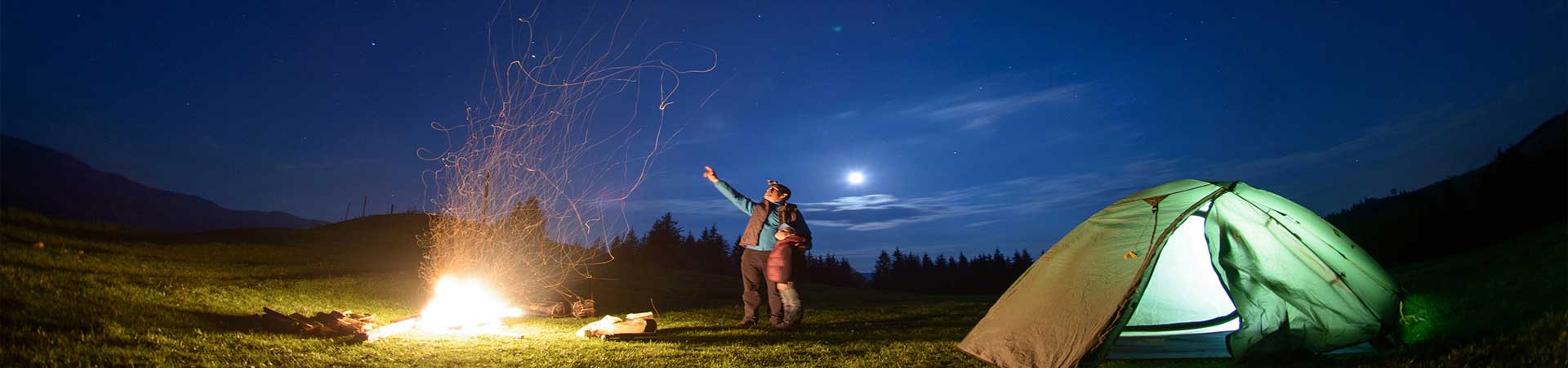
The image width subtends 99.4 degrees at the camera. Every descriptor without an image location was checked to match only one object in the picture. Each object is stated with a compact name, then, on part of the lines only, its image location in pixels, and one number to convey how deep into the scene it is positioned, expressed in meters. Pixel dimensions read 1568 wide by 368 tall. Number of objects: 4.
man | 10.03
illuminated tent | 6.42
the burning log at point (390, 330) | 8.12
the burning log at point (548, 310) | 12.50
